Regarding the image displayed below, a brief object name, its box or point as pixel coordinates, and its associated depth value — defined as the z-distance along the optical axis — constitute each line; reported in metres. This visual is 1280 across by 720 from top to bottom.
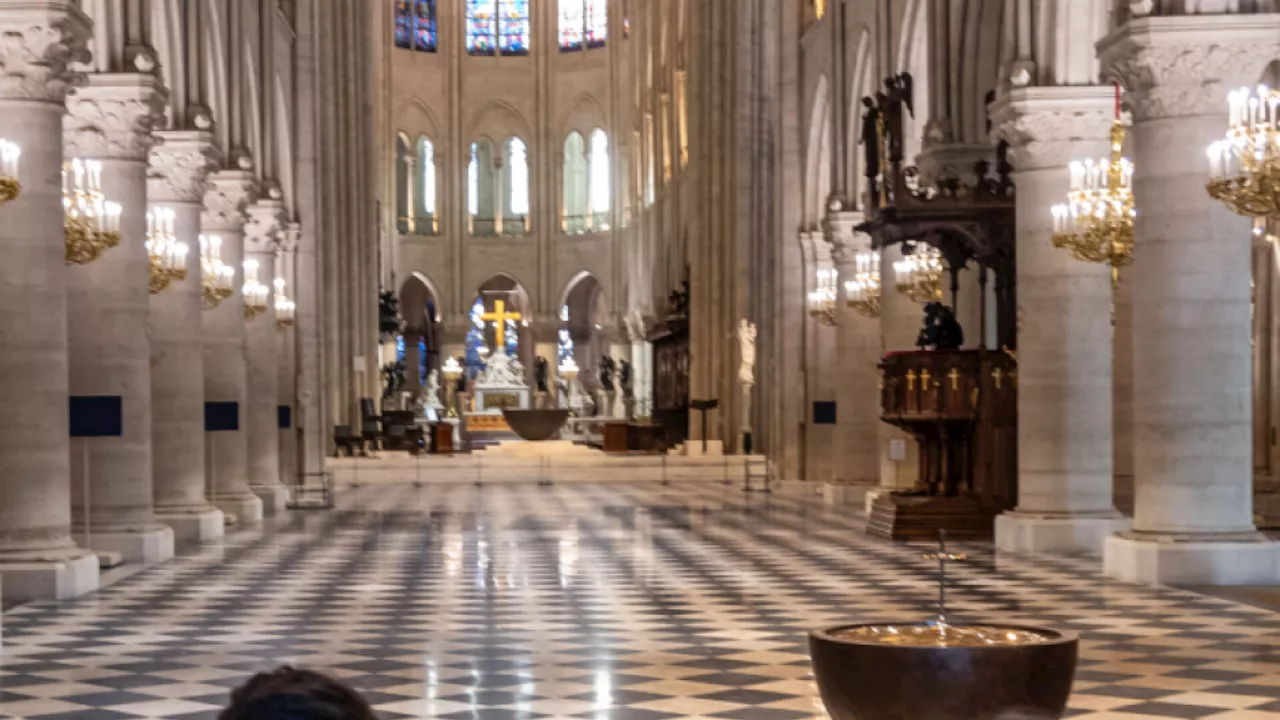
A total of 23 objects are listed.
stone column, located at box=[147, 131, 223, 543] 22.19
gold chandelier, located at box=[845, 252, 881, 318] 27.88
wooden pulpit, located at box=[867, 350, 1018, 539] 21.75
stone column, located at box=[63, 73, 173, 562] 18.77
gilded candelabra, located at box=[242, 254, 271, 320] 28.02
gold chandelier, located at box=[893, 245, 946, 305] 24.55
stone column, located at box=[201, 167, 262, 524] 25.62
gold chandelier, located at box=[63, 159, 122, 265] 16.86
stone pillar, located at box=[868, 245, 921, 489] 25.91
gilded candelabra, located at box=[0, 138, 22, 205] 12.84
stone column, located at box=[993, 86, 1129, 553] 19.38
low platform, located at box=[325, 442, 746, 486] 39.59
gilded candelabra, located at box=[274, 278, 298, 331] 32.00
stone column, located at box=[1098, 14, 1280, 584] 15.87
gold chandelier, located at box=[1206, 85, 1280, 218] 12.56
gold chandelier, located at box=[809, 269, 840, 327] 31.22
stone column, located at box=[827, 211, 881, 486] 29.36
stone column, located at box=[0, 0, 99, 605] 15.32
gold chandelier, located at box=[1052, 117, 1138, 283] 17.83
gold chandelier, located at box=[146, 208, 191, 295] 20.94
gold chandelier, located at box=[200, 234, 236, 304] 24.19
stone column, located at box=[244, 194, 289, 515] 29.06
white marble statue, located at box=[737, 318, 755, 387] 40.19
